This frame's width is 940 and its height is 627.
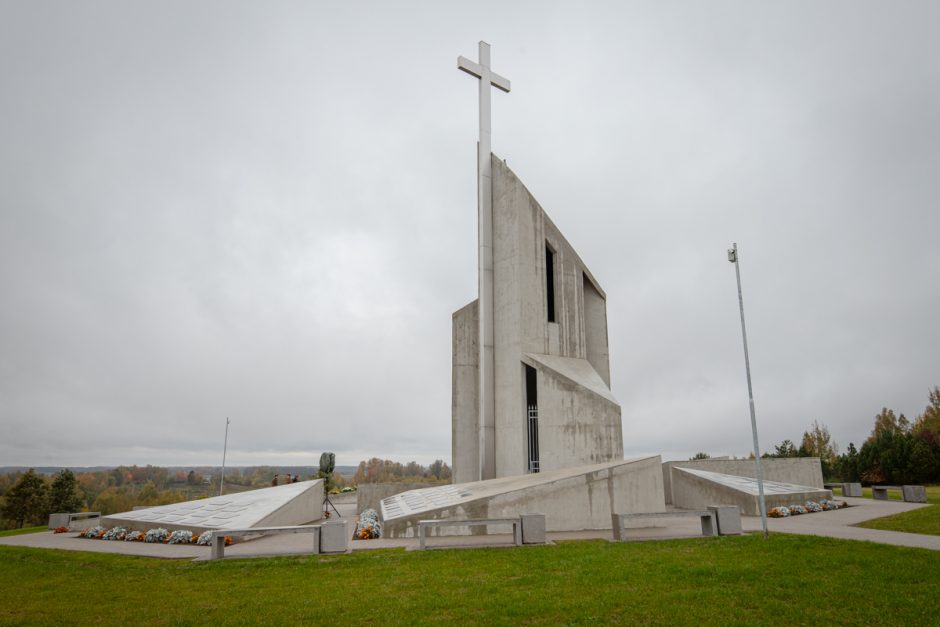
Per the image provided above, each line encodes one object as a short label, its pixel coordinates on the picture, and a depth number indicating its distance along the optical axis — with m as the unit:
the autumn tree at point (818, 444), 47.34
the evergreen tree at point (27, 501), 39.09
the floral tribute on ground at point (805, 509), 16.29
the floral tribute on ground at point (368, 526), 13.46
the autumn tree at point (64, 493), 39.72
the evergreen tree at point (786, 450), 37.19
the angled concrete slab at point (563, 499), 12.91
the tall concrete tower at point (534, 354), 19.47
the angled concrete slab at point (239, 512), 14.52
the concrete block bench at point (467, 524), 11.21
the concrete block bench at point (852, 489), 23.45
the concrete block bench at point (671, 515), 11.63
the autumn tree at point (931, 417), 44.47
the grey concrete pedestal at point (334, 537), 11.16
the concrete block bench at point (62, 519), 17.06
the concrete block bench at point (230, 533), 10.89
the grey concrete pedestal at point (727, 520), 11.95
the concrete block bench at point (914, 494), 19.50
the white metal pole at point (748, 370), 11.47
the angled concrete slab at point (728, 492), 17.38
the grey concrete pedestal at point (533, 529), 11.32
